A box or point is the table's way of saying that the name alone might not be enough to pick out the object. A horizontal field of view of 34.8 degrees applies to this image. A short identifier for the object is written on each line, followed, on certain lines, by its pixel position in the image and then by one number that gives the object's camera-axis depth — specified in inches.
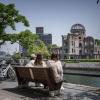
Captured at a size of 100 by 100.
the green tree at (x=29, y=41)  339.2
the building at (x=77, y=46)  2953.9
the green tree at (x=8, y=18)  337.4
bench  204.5
